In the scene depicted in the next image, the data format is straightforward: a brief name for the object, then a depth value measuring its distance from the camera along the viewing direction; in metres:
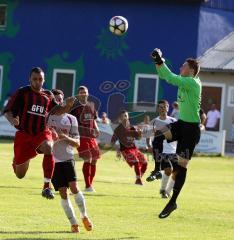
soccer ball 19.73
